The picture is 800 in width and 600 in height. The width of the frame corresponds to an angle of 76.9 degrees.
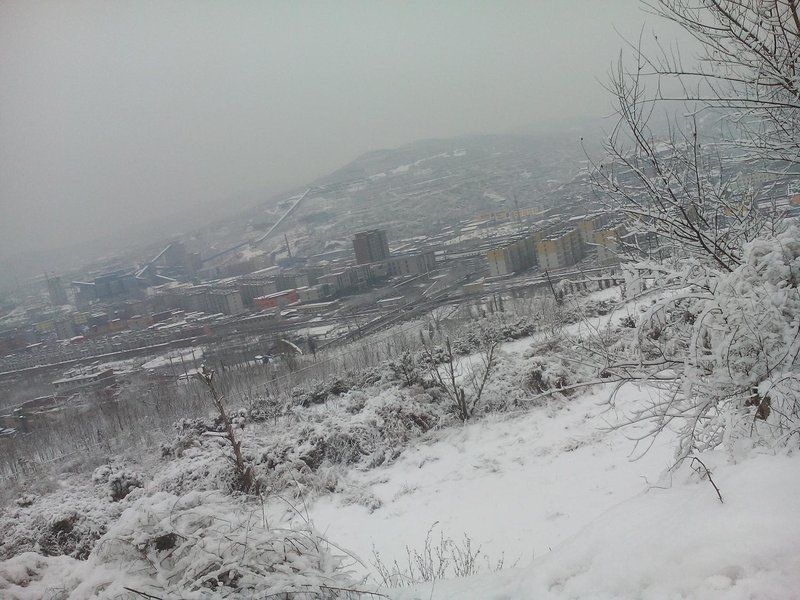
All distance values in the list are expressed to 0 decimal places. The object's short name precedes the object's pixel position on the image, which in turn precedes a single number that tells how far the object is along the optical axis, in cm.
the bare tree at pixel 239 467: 865
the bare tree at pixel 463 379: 1102
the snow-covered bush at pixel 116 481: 1002
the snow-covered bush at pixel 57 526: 767
